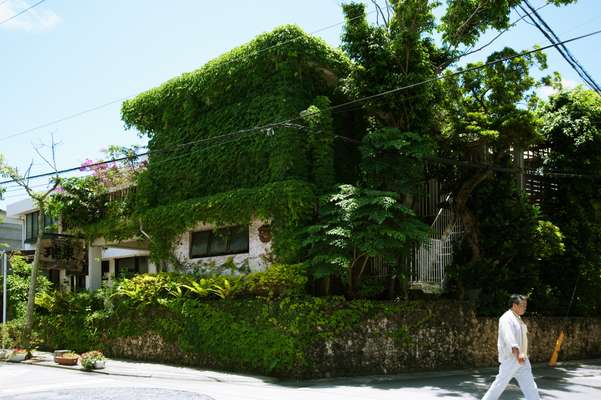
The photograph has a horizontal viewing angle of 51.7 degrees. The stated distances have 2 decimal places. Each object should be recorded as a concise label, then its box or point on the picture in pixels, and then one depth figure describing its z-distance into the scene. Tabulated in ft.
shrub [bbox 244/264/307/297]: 50.60
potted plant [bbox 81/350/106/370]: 52.08
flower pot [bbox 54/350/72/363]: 57.47
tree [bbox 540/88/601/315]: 70.85
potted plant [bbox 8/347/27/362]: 62.28
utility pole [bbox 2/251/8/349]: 66.22
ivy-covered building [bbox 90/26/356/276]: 56.39
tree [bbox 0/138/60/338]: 65.51
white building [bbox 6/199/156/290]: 78.48
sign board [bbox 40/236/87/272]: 73.82
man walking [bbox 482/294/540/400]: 28.73
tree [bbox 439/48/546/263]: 59.00
